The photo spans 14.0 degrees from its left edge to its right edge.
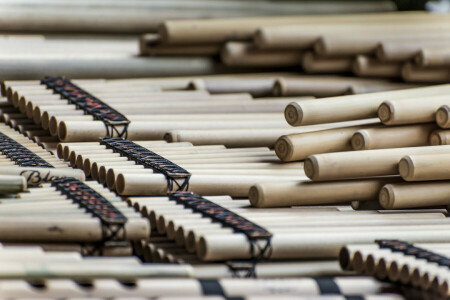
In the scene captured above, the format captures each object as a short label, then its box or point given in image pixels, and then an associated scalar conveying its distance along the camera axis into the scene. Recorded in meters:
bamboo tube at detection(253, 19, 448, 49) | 8.45
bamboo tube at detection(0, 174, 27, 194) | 5.42
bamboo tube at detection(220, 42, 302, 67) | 8.58
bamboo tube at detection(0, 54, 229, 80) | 8.06
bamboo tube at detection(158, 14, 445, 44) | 8.49
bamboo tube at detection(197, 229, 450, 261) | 5.04
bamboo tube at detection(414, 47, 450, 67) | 8.26
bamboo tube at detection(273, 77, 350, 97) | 8.43
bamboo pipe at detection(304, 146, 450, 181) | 5.99
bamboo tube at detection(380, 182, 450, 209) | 6.01
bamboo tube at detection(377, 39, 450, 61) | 8.37
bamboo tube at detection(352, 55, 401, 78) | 8.53
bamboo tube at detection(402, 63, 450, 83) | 8.43
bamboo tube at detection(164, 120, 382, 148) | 6.97
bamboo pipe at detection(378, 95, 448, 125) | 6.35
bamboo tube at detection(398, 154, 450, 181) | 5.93
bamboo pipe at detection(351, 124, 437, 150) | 6.35
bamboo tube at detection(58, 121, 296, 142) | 6.76
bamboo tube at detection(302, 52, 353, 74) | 8.60
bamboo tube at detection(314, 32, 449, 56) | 8.43
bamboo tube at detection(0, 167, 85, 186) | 5.77
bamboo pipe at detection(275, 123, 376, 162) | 6.42
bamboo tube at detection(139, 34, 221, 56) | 8.59
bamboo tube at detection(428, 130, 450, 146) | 6.41
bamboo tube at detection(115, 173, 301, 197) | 5.87
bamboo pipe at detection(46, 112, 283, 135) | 6.90
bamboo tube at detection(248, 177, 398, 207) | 5.89
